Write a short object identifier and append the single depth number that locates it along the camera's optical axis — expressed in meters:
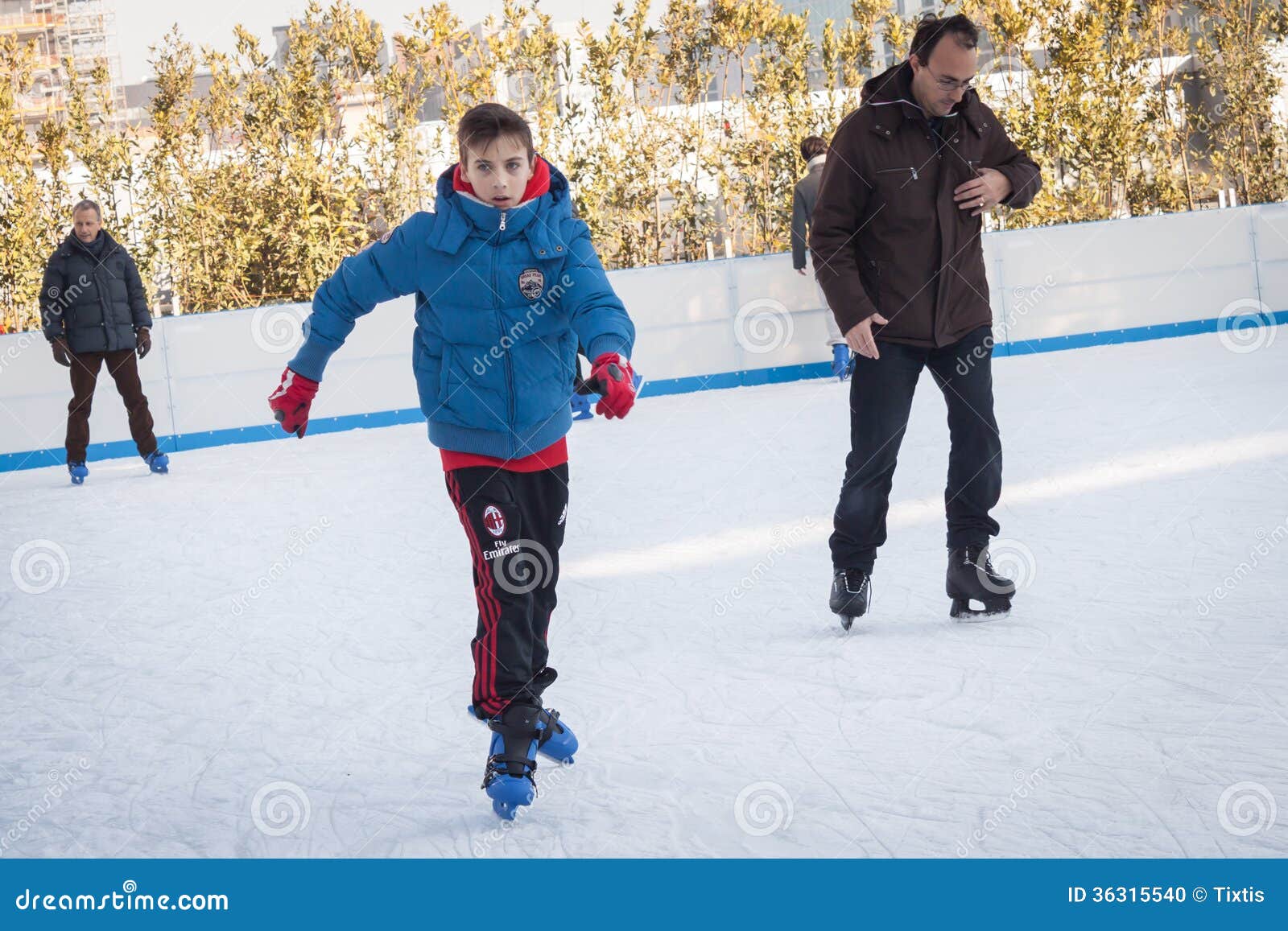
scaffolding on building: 32.06
